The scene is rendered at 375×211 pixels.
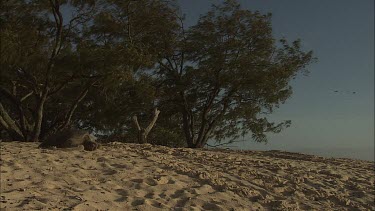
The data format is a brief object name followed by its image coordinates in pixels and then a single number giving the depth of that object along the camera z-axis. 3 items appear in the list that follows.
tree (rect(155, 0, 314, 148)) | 19.31
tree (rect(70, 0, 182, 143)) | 14.77
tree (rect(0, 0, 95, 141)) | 15.29
